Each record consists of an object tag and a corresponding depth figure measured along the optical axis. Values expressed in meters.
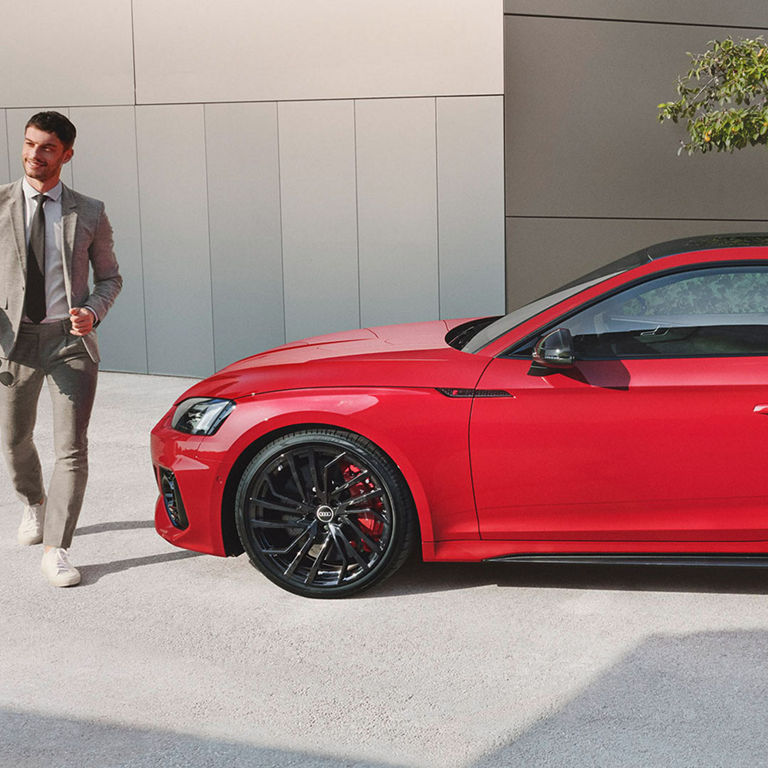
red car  4.41
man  5.00
